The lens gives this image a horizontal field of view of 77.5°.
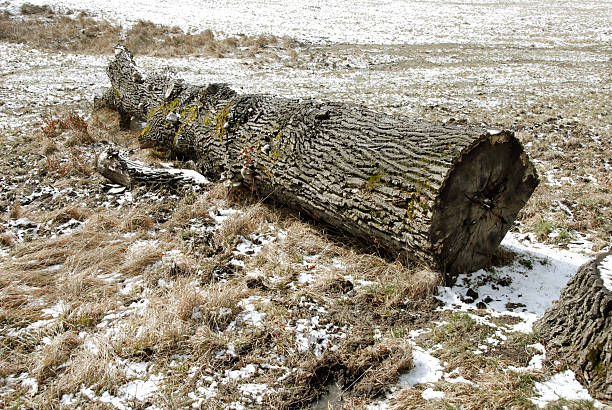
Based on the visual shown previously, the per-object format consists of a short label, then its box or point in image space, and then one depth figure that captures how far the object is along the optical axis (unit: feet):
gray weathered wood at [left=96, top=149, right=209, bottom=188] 18.24
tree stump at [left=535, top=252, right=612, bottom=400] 7.79
